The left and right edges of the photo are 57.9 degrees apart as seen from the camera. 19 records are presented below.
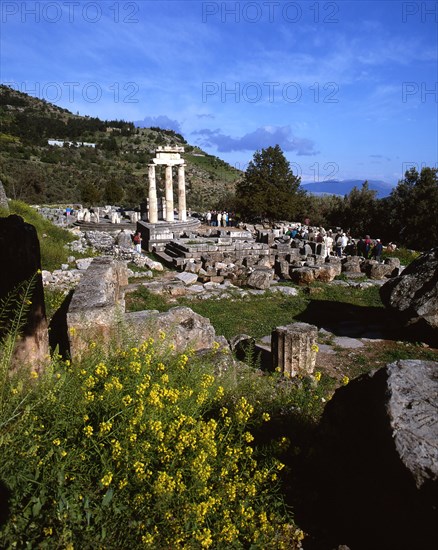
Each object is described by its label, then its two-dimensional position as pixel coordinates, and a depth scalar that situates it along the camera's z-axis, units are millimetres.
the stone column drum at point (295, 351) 7328
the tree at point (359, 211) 31906
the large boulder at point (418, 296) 9023
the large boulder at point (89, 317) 5227
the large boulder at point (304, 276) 15148
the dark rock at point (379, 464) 2453
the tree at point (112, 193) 46469
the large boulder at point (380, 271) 16469
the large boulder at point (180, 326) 6746
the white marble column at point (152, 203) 30250
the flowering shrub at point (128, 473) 2371
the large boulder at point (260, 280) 14281
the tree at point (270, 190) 33375
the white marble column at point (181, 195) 32906
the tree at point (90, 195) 43500
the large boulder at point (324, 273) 15375
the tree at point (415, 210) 27703
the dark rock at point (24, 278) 4762
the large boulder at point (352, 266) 17094
